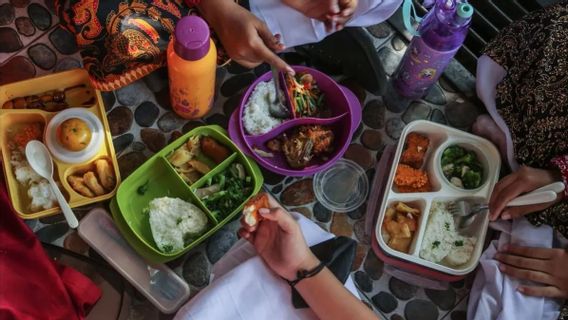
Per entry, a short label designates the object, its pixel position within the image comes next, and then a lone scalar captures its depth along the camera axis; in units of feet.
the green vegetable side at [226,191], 3.28
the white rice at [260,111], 3.39
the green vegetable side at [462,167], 3.42
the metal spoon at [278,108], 3.42
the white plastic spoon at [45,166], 3.07
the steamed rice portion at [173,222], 3.18
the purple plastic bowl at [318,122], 3.37
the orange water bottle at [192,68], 2.84
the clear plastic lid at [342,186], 3.58
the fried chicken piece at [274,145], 3.45
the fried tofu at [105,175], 3.24
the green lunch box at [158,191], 3.18
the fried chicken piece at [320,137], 3.36
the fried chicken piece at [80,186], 3.19
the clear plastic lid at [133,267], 3.21
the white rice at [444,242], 3.30
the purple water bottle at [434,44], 3.12
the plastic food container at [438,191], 3.26
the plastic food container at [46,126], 3.18
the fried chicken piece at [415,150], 3.48
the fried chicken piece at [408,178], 3.42
